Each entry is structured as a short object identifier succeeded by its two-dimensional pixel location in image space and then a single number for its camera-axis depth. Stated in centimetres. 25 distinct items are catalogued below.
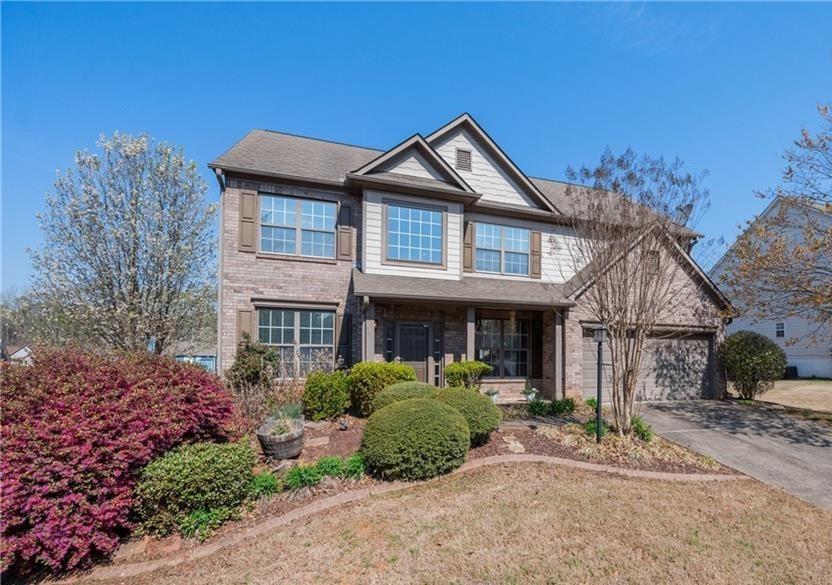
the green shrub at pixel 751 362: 1309
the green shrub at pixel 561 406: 1043
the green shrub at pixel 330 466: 615
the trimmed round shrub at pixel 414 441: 614
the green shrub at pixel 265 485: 568
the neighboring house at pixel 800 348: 2227
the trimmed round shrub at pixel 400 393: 809
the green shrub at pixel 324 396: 936
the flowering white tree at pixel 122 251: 1104
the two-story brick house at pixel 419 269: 1109
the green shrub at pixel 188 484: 501
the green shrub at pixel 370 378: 946
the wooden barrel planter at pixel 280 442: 671
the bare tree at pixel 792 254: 1093
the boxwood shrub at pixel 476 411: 735
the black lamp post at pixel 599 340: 764
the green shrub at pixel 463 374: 1091
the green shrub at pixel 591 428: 809
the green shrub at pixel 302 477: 589
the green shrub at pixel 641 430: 798
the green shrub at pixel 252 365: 972
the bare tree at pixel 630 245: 796
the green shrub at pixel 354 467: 626
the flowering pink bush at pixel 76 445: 427
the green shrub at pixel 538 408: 1030
